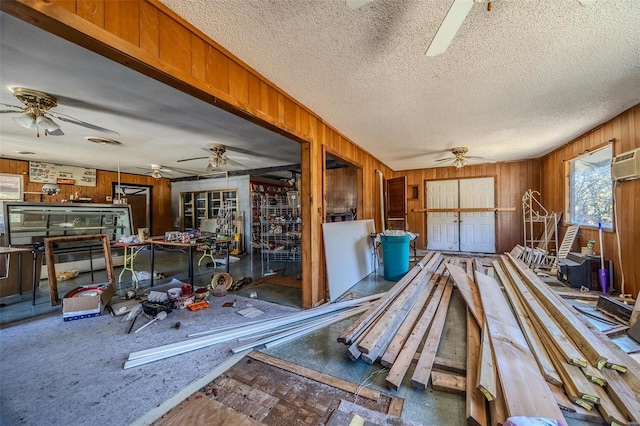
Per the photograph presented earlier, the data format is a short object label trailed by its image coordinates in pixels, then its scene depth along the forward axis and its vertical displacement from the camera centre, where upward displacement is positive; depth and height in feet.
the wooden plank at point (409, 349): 5.44 -3.75
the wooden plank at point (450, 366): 5.86 -3.92
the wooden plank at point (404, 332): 6.13 -3.73
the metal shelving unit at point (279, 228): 16.96 -1.16
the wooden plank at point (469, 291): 8.07 -3.36
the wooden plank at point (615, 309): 8.33 -3.72
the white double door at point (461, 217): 22.40 -0.66
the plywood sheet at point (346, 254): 11.23 -2.31
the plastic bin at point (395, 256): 14.08 -2.66
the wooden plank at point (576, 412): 4.55 -3.93
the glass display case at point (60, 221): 12.90 -0.34
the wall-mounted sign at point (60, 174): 19.50 +3.61
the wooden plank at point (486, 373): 4.64 -3.49
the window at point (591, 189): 12.53 +1.13
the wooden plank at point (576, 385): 4.66 -3.64
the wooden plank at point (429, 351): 5.43 -3.79
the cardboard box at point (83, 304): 9.18 -3.52
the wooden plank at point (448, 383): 5.30 -3.94
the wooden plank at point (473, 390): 4.43 -3.78
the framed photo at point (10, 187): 18.06 +2.23
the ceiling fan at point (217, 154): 15.57 +4.04
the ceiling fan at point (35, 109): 8.28 +3.85
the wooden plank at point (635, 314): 7.70 -3.48
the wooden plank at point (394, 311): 6.46 -3.49
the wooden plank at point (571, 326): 5.50 -3.34
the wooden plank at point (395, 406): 4.77 -4.04
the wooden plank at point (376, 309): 6.82 -3.45
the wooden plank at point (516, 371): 4.18 -3.41
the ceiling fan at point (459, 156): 16.71 +4.17
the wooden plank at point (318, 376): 5.31 -4.02
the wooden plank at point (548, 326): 5.55 -3.40
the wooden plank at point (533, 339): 5.24 -3.54
